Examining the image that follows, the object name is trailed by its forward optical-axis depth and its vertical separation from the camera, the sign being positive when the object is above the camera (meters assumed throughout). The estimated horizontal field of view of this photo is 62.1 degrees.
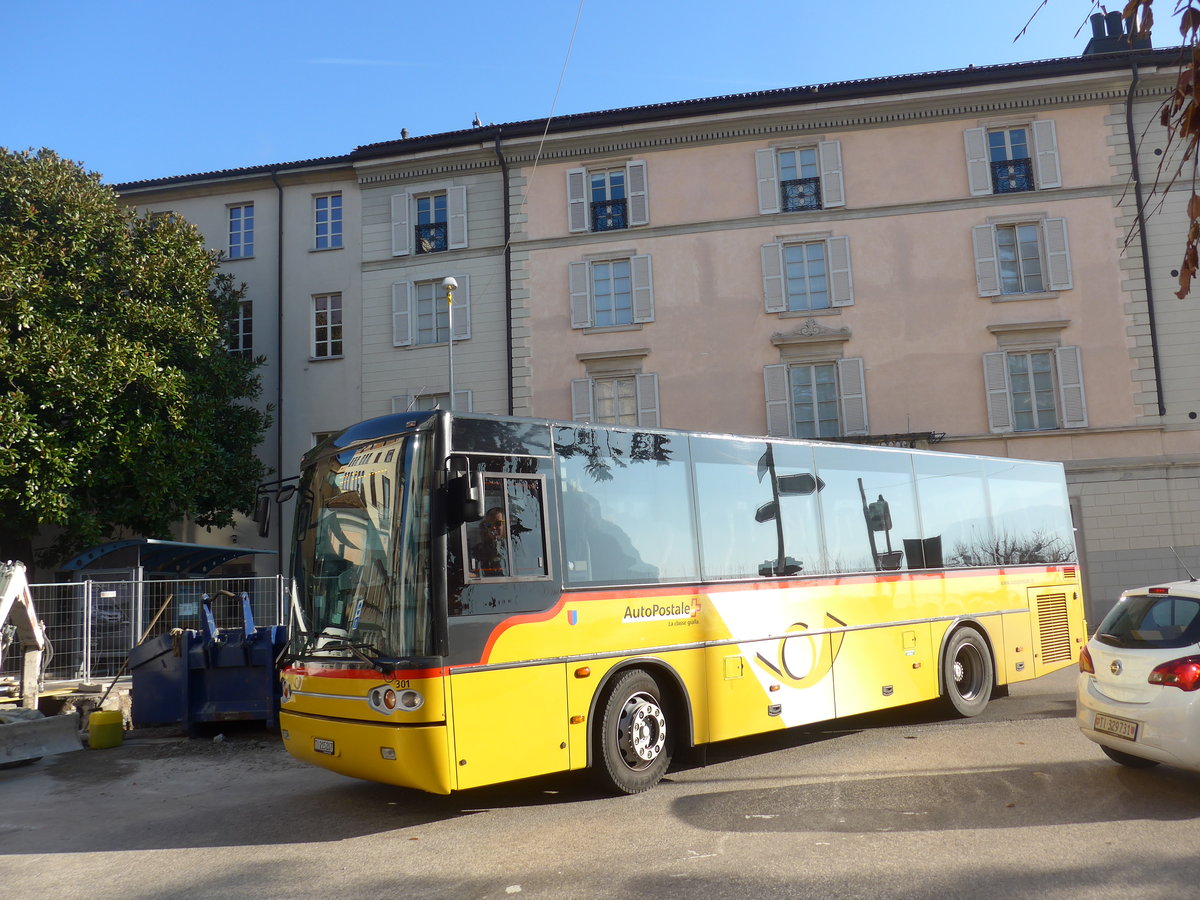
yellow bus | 6.86 -0.19
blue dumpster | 11.36 -0.98
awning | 16.86 +0.68
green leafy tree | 18.73 +4.47
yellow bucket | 11.54 -1.53
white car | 6.47 -0.89
